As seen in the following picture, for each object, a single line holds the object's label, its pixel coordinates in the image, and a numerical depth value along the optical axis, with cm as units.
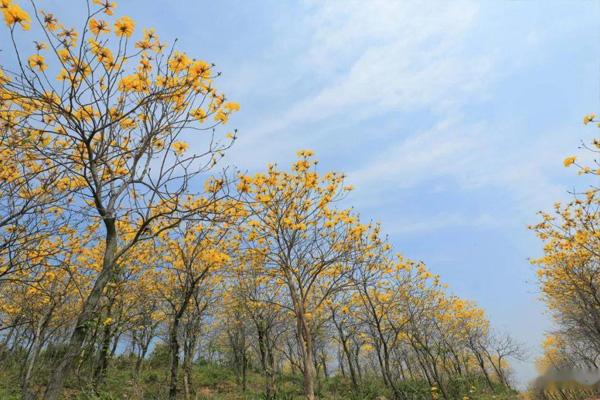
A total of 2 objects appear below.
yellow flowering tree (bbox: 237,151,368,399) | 788
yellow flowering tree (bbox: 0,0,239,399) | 307
